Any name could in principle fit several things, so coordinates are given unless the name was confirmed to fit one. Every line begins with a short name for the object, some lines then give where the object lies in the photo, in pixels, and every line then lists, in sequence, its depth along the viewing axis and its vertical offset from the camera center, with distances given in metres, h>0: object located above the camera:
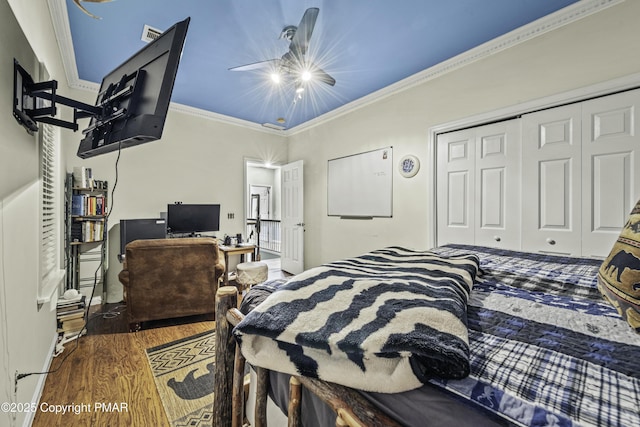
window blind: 1.77 +0.07
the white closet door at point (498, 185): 2.39 +0.28
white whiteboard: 3.43 +0.42
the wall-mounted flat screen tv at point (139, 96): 1.25 +0.62
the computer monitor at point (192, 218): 3.66 -0.08
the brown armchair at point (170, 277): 2.42 -0.64
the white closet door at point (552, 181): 2.08 +0.29
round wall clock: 3.09 +0.59
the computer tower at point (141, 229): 3.25 -0.22
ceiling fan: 2.02 +1.38
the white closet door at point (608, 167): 1.84 +0.36
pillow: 0.72 -0.19
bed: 0.46 -0.32
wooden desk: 3.55 -0.52
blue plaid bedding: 0.43 -0.32
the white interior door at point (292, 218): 4.64 -0.10
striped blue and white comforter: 0.53 -0.28
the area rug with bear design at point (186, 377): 1.51 -1.17
